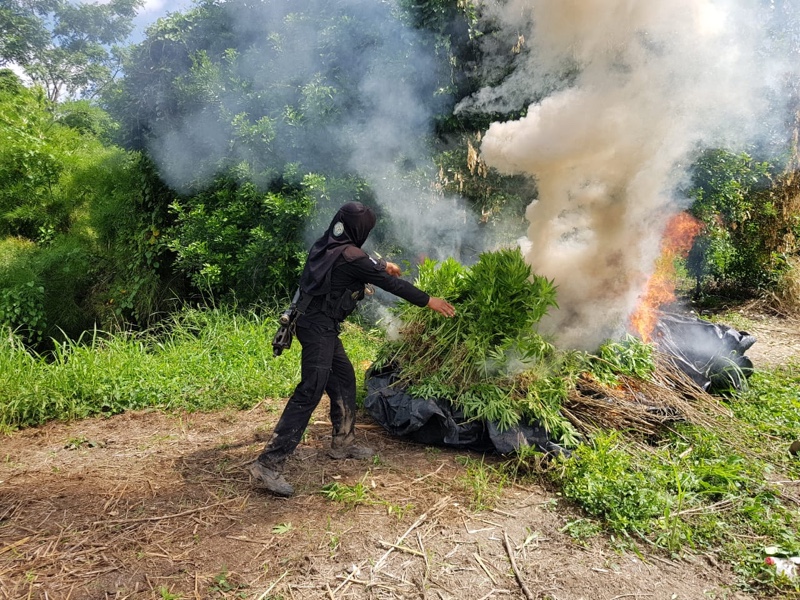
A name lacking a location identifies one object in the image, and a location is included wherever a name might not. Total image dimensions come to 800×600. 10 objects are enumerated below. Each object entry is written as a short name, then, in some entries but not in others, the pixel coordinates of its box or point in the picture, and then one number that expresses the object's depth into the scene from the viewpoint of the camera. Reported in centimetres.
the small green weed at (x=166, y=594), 267
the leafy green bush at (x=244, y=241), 732
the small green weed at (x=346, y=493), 352
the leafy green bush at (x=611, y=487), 321
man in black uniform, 368
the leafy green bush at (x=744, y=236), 925
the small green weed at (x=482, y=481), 351
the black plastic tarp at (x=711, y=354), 503
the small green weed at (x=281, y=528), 320
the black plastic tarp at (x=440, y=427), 392
